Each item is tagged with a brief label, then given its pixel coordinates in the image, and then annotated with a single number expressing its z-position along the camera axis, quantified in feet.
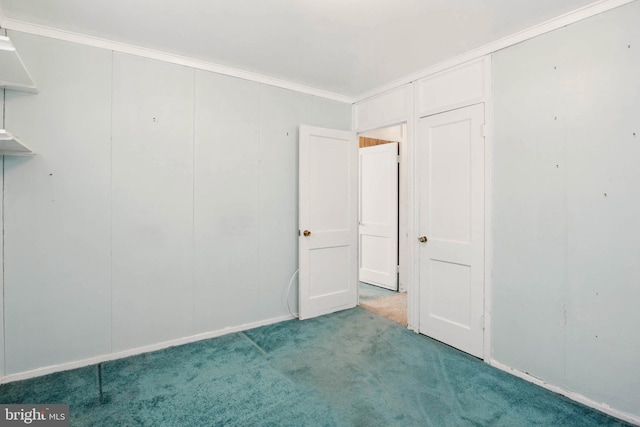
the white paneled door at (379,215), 15.75
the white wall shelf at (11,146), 5.98
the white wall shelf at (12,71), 5.49
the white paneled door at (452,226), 8.92
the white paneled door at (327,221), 11.60
